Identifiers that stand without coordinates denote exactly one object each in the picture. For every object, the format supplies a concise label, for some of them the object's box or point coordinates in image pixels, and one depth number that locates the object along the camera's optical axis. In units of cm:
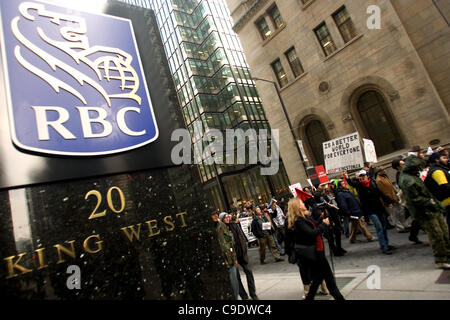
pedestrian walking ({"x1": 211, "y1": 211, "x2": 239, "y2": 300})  513
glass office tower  3753
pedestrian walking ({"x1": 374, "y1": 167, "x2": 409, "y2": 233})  724
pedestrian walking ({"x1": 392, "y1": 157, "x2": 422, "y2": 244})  596
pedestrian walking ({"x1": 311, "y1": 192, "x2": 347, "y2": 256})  677
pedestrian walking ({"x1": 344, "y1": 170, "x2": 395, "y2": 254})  611
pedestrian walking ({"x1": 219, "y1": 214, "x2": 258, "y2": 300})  546
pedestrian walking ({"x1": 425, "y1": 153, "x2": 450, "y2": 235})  459
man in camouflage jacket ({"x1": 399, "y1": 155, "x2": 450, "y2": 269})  442
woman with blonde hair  381
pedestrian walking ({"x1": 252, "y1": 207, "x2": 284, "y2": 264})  898
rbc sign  213
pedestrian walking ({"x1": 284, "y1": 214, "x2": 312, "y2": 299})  408
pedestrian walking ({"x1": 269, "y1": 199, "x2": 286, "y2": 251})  1034
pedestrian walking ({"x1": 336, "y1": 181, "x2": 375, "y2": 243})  753
